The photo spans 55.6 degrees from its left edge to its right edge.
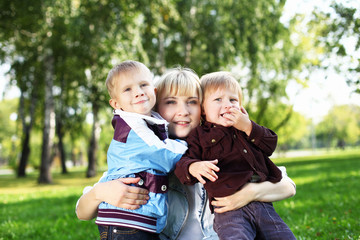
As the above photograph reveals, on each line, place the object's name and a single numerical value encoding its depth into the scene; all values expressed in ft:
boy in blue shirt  7.73
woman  7.84
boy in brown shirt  7.66
